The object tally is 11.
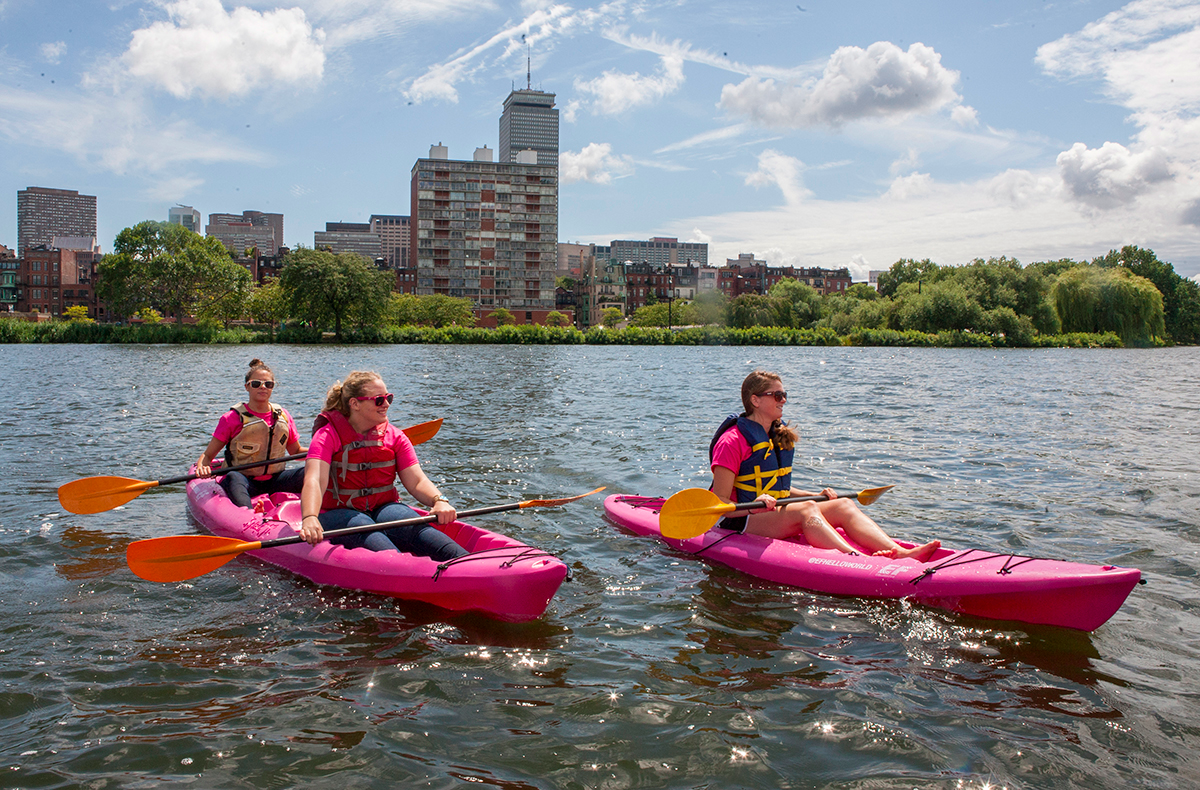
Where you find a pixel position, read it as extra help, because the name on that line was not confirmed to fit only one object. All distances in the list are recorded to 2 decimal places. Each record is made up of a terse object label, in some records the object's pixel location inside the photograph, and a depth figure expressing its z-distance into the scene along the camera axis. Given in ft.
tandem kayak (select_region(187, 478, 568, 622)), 16.19
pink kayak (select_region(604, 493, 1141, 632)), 15.58
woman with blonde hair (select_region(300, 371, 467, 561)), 17.66
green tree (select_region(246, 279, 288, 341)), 245.04
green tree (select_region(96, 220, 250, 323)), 209.67
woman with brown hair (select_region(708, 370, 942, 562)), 19.54
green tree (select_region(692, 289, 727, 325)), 255.09
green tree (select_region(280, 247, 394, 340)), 197.06
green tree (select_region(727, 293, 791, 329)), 245.86
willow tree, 184.55
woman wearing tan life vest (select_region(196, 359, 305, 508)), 24.31
